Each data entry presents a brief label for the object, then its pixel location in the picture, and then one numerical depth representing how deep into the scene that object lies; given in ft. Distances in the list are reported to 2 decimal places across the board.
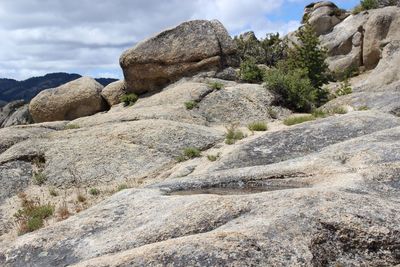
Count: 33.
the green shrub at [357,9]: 177.92
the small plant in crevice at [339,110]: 80.80
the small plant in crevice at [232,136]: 71.50
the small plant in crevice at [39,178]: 69.41
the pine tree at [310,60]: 114.62
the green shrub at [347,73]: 146.82
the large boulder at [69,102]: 116.26
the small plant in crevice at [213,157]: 64.08
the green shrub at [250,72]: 108.63
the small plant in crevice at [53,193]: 65.41
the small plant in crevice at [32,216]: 53.11
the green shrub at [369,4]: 182.44
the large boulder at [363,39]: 149.07
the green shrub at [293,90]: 92.79
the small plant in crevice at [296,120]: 76.95
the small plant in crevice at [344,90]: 106.01
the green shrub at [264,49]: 140.54
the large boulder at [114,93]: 117.60
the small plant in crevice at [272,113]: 87.71
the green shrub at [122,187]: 61.80
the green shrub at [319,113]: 80.90
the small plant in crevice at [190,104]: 89.21
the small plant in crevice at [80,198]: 61.52
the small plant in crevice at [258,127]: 78.02
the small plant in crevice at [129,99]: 111.73
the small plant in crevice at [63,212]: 56.09
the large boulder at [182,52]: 110.22
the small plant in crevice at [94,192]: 62.95
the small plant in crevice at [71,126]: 87.53
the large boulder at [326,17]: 194.08
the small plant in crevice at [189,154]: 68.13
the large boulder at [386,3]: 184.18
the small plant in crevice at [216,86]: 94.73
